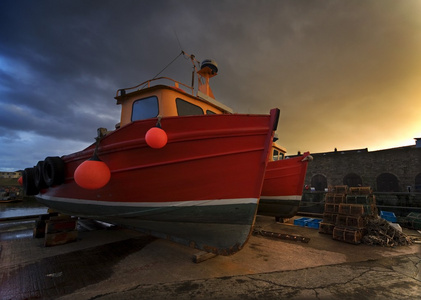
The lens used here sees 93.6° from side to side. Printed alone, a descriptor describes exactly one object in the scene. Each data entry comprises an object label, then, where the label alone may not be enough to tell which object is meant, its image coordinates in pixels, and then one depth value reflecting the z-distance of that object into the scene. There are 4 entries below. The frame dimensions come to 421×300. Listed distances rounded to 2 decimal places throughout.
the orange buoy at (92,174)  3.27
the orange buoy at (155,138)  3.02
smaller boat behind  7.70
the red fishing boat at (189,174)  3.24
